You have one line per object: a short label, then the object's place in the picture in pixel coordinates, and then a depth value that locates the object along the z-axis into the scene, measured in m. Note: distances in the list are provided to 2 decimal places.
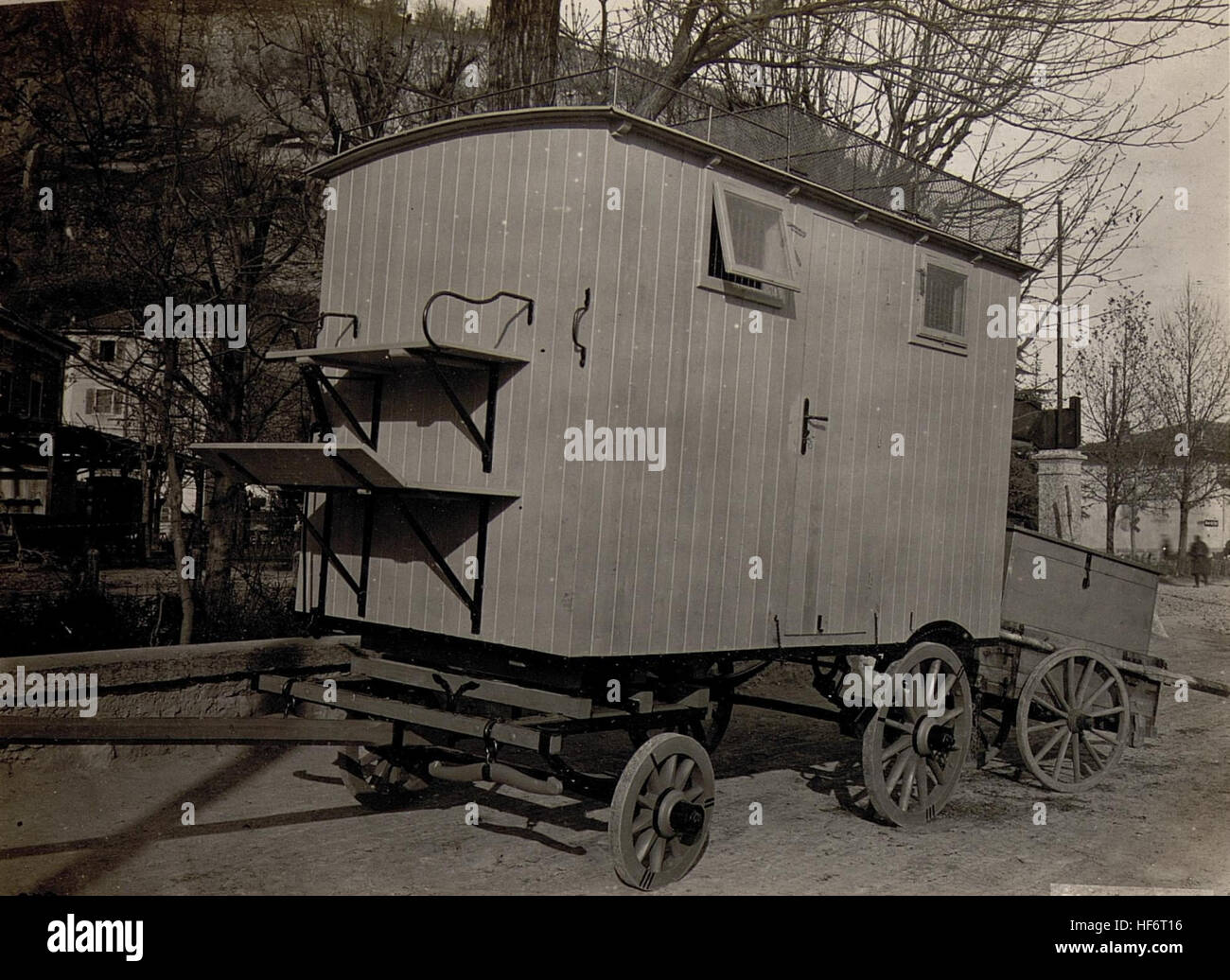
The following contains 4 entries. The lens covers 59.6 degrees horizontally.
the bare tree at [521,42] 10.84
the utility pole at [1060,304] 16.06
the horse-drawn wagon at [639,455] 5.73
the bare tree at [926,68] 10.27
